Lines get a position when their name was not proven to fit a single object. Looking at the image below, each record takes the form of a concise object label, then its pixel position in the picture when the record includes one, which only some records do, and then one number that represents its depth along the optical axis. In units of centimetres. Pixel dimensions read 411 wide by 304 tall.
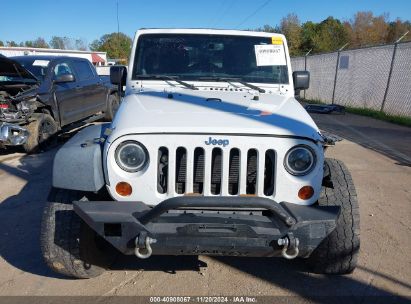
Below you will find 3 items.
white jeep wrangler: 245
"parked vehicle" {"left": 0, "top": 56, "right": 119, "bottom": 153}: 682
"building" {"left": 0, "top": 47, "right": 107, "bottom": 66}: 2738
